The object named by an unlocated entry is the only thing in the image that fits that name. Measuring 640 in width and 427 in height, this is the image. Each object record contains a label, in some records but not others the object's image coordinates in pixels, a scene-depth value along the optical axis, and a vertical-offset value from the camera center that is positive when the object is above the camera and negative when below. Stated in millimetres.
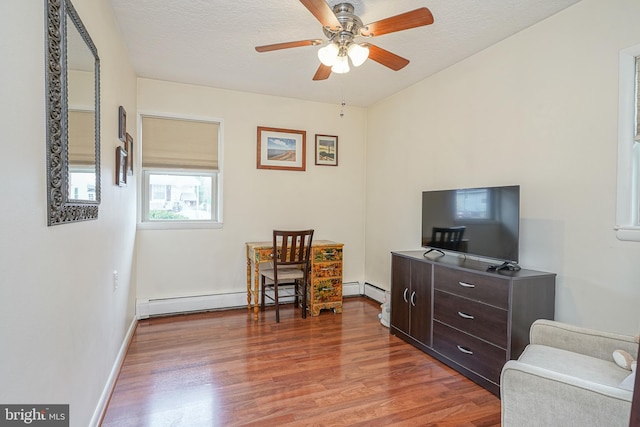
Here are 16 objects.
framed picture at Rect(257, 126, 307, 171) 4145 +775
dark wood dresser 2133 -730
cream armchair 1232 -722
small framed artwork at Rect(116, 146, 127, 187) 2348 +304
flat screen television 2303 -78
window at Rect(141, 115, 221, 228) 3719 +411
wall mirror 1179 +371
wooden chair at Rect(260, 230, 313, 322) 3566 -600
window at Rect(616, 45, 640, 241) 1891 +384
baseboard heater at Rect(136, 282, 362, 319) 3629 -1124
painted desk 3735 -754
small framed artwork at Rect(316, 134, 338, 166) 4434 +809
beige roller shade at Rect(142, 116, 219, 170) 3701 +746
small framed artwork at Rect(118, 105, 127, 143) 2470 +632
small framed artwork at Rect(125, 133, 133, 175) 2889 +486
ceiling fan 1841 +1090
